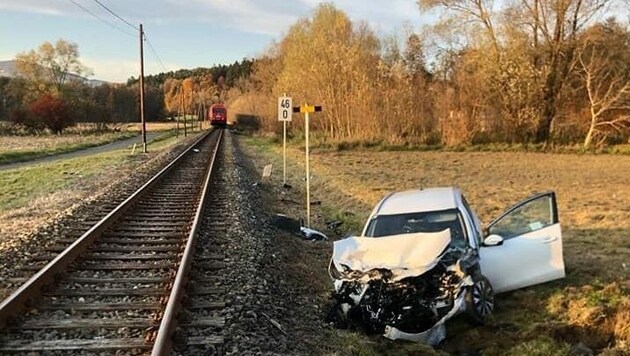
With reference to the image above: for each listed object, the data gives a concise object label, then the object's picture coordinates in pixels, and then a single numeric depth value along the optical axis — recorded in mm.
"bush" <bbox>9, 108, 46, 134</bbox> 83200
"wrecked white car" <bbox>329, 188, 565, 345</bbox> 7098
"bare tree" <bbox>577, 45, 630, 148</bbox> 39844
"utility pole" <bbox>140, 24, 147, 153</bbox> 42625
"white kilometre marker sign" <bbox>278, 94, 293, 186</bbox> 18047
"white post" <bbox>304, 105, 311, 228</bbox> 14364
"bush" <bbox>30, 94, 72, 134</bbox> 84125
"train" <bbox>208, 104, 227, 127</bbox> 96062
